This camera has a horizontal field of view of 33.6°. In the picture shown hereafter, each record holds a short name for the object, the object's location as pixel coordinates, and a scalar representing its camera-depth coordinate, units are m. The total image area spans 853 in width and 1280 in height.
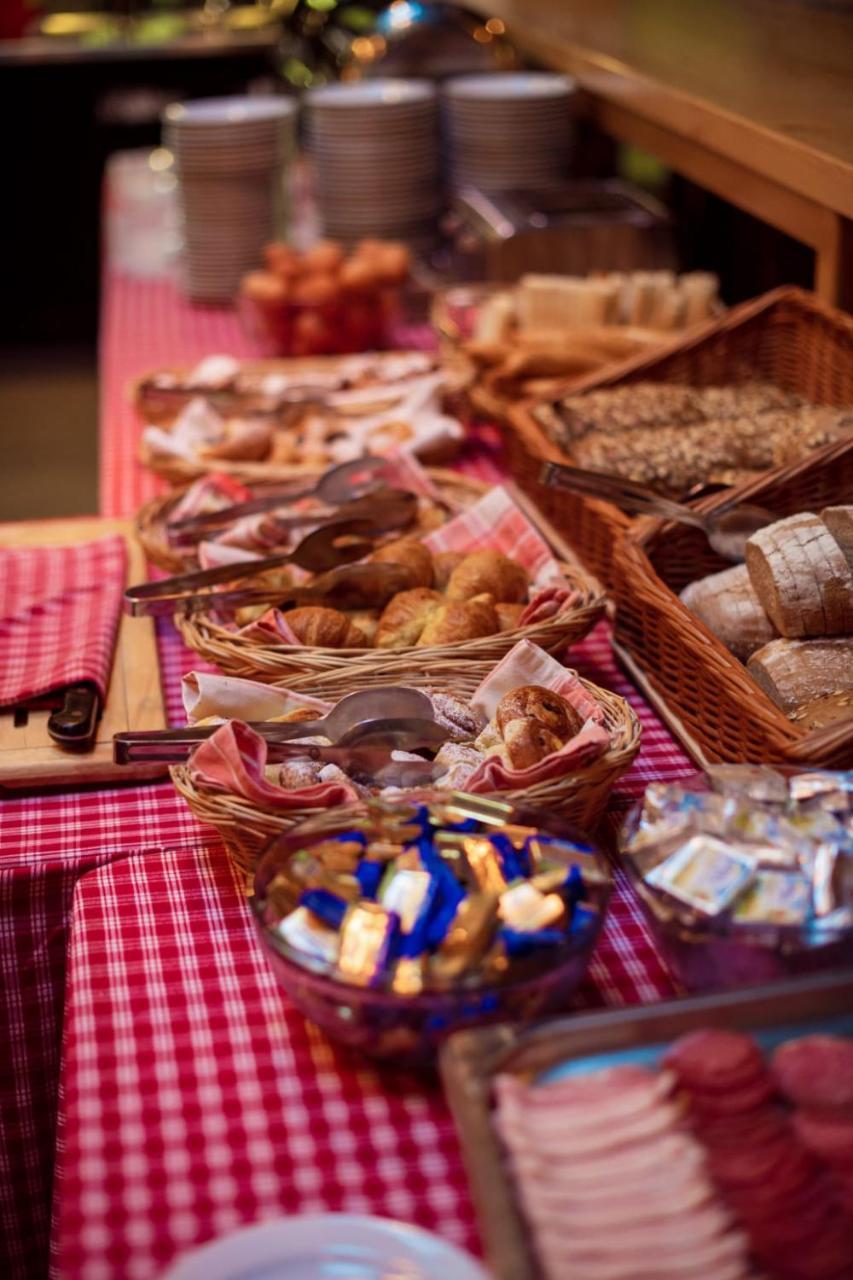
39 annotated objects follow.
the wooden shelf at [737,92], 1.84
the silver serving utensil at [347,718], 1.10
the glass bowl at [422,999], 0.82
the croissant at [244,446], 1.91
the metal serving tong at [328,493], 1.62
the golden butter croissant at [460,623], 1.29
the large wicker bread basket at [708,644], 1.06
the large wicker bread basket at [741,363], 1.73
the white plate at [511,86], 2.88
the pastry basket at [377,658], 1.23
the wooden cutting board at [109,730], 1.25
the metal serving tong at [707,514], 1.41
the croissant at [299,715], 1.18
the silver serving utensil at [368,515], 1.55
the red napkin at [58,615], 1.38
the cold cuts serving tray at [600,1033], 0.73
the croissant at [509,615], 1.33
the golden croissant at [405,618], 1.32
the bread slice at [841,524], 1.24
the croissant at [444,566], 1.45
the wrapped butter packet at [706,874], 0.86
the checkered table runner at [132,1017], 0.81
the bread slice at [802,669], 1.17
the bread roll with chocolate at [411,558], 1.43
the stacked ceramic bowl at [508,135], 2.86
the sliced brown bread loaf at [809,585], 1.21
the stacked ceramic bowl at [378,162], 2.84
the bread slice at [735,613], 1.28
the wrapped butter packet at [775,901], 0.84
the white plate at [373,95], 2.83
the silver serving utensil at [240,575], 1.38
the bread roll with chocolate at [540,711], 1.10
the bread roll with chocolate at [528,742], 1.07
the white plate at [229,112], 2.77
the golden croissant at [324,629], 1.31
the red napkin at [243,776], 1.02
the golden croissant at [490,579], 1.38
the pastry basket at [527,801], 1.02
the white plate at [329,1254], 0.71
